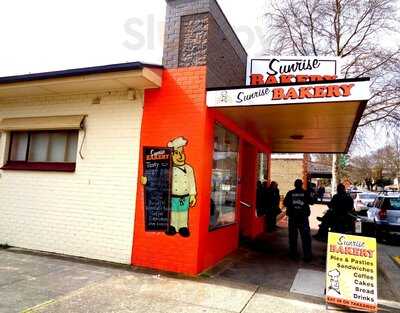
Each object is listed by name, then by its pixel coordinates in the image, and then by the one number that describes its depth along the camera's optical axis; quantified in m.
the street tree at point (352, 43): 17.73
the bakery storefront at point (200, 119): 6.10
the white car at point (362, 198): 24.83
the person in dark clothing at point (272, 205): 12.54
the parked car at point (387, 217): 12.46
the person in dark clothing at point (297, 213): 8.36
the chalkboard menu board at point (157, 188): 6.64
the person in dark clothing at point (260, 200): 11.90
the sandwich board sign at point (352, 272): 4.98
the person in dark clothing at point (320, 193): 29.10
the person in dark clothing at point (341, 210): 9.55
